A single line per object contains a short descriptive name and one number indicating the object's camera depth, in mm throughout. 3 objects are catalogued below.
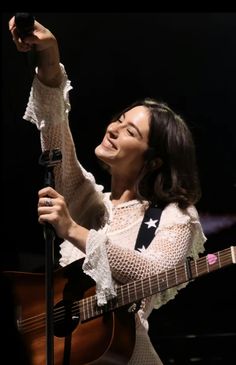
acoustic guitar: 6024
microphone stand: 5869
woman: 6035
